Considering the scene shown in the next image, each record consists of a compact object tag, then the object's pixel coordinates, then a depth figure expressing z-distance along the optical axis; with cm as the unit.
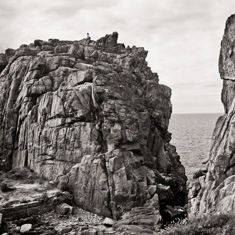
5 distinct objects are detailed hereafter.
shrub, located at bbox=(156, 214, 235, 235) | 1485
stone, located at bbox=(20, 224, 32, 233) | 3136
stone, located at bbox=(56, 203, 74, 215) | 3591
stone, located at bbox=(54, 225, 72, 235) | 3158
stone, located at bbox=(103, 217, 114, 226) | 3461
